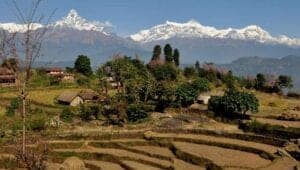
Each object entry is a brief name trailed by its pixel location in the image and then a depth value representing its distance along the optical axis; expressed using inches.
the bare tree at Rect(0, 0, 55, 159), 734.5
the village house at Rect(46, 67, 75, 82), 4685.8
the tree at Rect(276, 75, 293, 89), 4751.5
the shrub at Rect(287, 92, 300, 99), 4490.7
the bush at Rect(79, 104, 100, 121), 3193.9
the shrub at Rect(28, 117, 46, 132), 2800.2
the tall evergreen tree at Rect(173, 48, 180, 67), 5675.2
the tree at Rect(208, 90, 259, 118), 3095.5
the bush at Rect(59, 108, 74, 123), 3132.4
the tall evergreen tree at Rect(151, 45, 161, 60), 5726.9
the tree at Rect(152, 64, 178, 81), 4544.8
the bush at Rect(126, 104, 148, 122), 3090.6
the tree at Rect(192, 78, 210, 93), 3937.0
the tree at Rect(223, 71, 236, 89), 4755.4
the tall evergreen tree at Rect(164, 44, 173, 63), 5625.0
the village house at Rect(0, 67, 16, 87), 4360.2
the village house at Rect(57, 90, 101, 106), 3794.8
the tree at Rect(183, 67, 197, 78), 5054.1
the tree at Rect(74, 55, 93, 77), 4976.9
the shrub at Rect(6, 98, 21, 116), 3261.1
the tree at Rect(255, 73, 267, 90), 4709.6
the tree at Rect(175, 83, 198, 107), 3476.9
